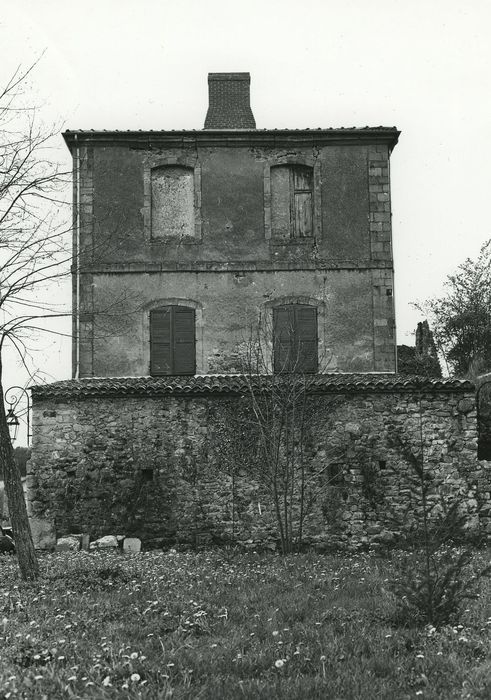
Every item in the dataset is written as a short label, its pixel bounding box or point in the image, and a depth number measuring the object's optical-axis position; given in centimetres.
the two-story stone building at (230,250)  1980
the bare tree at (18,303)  1130
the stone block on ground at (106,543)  1609
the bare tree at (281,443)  1622
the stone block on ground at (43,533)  1650
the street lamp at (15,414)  1641
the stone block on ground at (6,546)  1634
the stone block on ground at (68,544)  1617
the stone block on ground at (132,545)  1633
